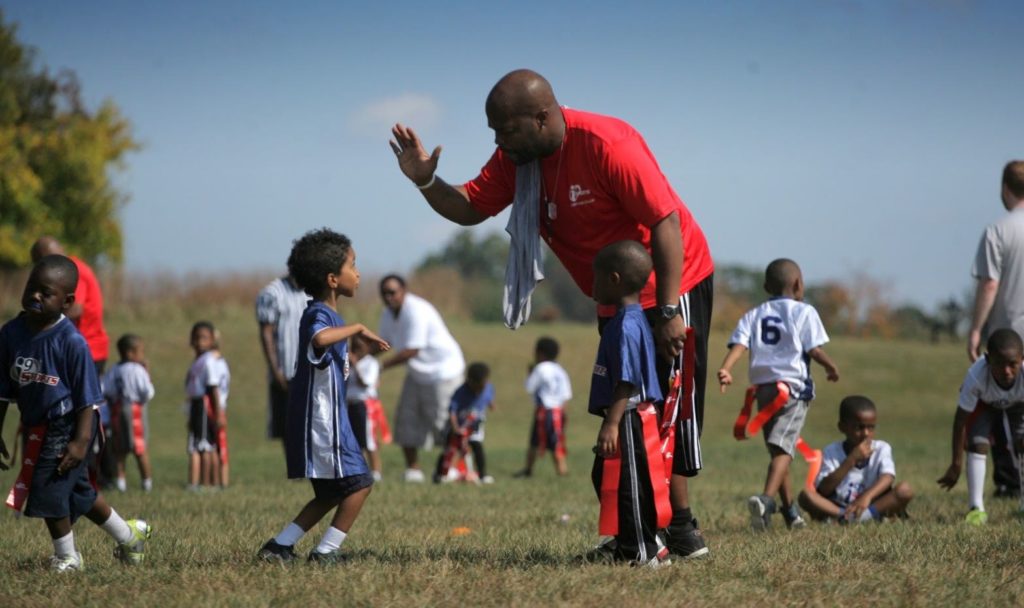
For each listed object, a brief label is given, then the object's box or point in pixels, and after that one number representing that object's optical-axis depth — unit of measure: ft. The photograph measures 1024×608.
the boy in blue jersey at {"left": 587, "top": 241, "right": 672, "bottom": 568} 35.63
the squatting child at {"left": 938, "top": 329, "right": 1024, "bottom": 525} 53.72
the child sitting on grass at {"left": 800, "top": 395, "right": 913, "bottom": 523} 54.75
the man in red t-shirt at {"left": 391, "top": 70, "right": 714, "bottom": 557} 35.60
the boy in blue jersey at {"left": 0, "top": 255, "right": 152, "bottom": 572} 37.93
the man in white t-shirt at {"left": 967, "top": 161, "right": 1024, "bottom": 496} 57.31
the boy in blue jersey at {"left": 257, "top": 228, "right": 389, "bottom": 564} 38.19
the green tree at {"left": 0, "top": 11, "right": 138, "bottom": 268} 239.91
